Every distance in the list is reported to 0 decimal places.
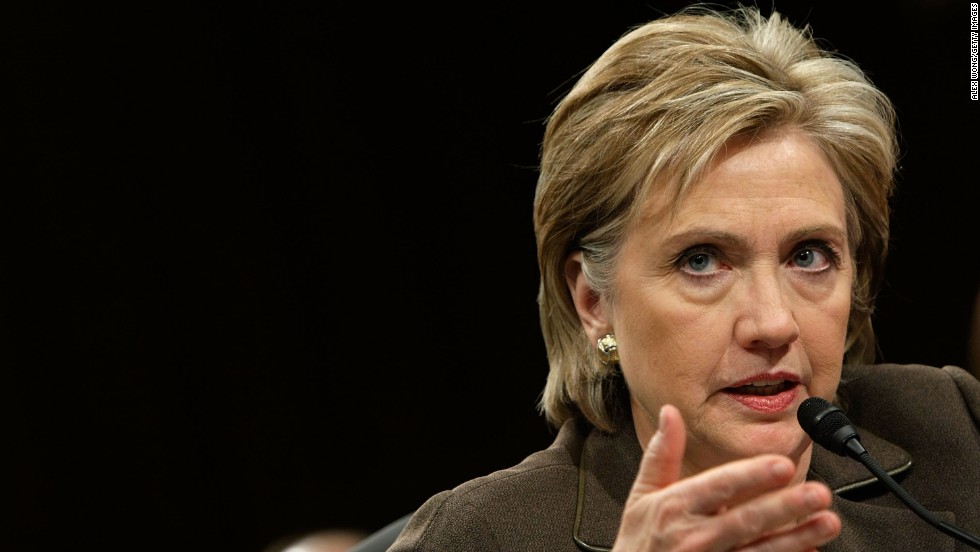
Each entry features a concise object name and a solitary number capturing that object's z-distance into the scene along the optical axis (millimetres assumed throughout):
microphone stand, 4369
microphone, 4372
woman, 4467
